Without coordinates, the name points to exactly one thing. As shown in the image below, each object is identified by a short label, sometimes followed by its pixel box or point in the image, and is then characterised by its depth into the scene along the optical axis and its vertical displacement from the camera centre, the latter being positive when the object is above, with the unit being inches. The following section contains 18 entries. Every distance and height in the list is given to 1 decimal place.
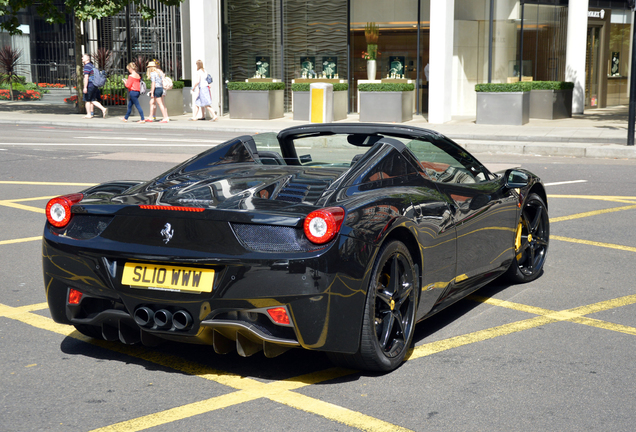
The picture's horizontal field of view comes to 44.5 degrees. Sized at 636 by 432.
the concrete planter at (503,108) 876.6 -15.3
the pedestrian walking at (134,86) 921.5 +11.6
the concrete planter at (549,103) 978.7 -11.3
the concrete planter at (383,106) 921.5 -13.2
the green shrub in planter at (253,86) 986.7 +11.9
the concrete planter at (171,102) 1020.5 -9.0
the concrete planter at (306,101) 972.2 -7.3
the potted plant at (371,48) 1077.8 +65.0
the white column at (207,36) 1042.1 +79.2
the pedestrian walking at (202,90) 946.7 +6.8
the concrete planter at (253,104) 986.1 -10.9
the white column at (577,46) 1066.1 +65.5
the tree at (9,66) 1294.3 +50.3
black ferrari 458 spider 142.3 -30.3
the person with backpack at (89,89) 932.0 +8.5
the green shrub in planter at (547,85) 980.6 +11.5
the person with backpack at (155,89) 917.8 +8.0
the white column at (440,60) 933.2 +41.5
